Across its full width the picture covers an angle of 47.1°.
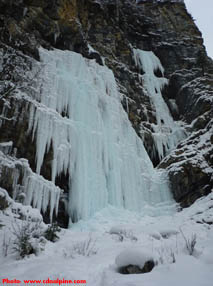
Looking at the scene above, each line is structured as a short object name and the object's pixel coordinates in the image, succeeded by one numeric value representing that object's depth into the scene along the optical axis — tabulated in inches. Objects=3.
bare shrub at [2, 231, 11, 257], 160.5
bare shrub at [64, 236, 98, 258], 168.2
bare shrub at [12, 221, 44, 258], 159.3
